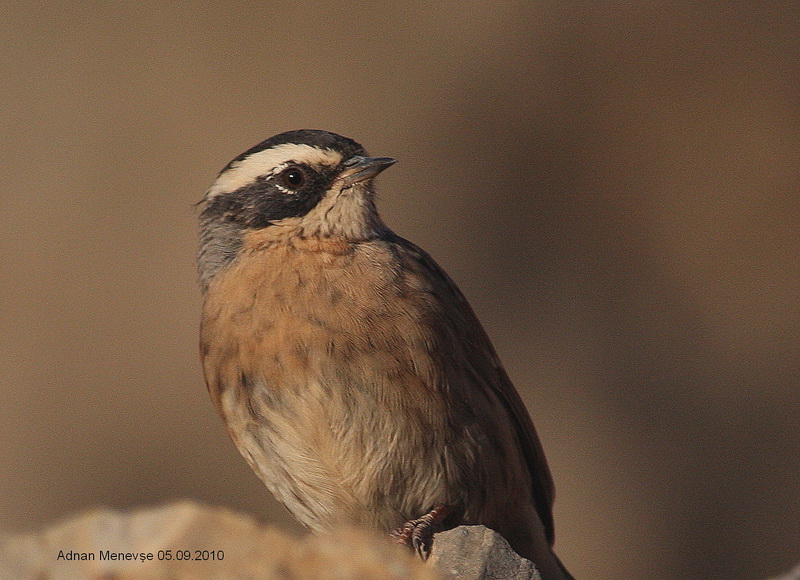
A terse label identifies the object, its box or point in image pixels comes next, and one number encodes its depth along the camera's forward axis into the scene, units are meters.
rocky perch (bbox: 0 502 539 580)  6.95
